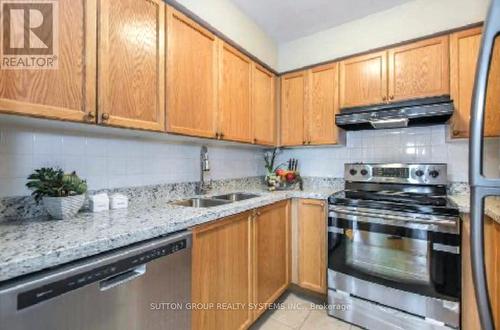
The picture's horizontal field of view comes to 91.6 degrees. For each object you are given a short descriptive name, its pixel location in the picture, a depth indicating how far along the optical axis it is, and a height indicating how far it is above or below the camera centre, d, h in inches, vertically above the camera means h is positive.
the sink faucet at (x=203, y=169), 78.8 -0.7
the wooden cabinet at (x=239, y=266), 49.8 -24.8
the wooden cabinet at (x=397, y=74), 73.1 +30.2
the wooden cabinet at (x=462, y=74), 68.6 +26.5
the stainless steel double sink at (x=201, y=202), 69.6 -10.2
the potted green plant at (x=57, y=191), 42.6 -4.5
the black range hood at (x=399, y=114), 68.5 +16.1
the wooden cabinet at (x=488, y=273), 49.3 -23.3
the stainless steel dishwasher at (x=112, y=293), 26.7 -16.7
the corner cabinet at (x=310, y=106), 90.4 +23.7
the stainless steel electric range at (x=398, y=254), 59.1 -23.4
